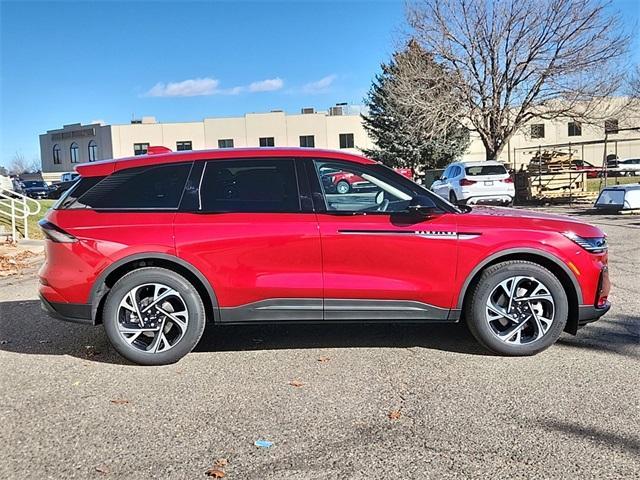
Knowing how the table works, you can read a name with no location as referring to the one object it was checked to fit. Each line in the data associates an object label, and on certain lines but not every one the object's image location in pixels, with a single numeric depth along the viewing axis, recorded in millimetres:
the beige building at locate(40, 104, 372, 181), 63062
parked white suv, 18500
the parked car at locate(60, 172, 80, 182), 54012
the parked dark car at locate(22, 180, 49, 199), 48188
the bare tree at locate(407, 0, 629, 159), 24094
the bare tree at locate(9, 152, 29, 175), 126750
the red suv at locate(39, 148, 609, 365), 4676
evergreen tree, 25797
